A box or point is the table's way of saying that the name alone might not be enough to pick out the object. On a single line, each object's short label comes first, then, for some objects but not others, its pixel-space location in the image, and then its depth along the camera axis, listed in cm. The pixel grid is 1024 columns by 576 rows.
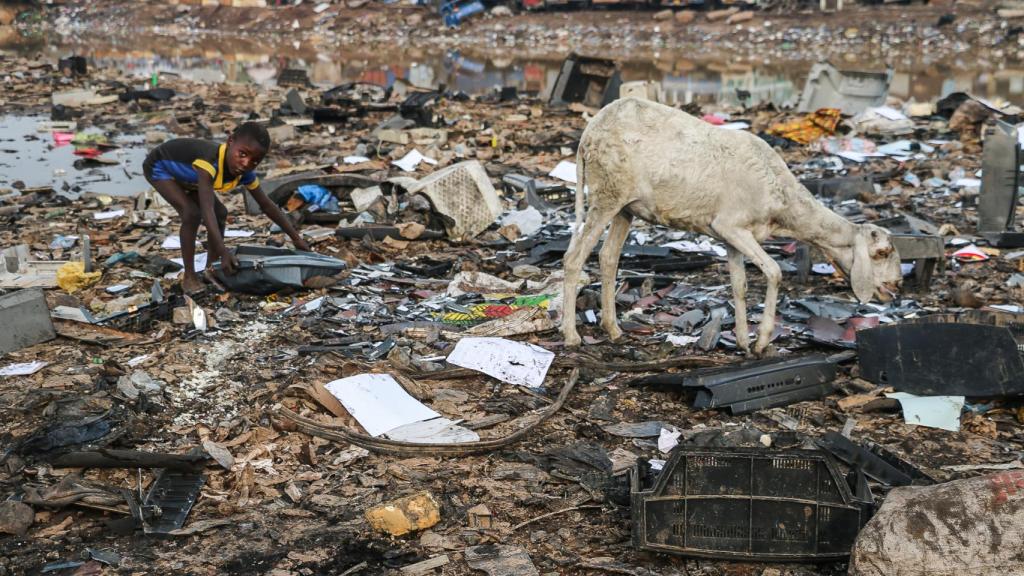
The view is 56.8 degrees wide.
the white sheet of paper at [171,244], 894
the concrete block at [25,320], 629
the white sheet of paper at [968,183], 1110
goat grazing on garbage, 618
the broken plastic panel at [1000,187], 888
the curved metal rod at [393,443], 505
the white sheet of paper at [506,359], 608
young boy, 689
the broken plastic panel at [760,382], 558
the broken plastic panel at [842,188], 1062
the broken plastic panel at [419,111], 1473
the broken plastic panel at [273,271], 728
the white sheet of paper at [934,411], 543
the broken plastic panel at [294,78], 2117
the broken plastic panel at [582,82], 1706
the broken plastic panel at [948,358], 547
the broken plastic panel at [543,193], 1063
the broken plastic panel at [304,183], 1008
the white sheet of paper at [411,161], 1211
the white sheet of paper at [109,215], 998
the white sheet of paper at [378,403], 533
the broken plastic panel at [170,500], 438
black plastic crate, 402
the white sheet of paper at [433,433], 517
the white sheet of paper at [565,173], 1185
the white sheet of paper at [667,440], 523
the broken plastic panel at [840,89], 1577
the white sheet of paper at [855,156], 1259
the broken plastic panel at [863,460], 467
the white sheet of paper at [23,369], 594
